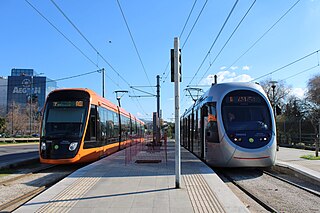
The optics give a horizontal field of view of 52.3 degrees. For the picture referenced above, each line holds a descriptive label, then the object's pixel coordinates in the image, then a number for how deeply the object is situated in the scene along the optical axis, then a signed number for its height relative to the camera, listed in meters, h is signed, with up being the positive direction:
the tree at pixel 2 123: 52.47 +1.90
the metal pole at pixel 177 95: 8.62 +1.07
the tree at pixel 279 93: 64.42 +8.29
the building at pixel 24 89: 71.81 +12.06
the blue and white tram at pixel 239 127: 11.48 +0.27
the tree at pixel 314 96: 50.09 +5.99
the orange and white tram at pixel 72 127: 12.95 +0.32
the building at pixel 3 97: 75.68 +11.56
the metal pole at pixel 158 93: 32.38 +4.12
